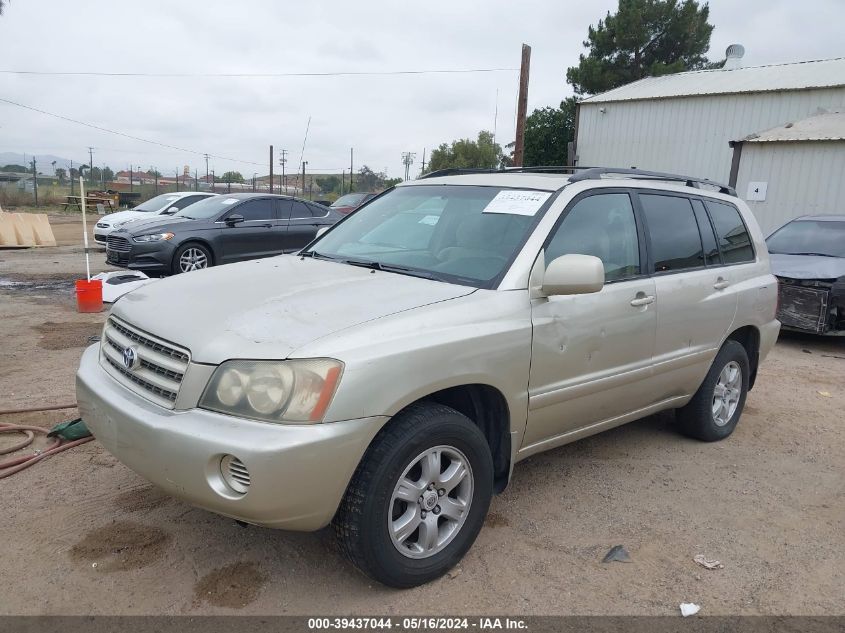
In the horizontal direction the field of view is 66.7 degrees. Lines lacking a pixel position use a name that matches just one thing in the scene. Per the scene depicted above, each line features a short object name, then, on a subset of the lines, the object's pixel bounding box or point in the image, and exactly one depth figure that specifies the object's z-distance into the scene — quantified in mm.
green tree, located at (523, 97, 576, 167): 25344
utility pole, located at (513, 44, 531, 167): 16750
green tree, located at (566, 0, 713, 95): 28906
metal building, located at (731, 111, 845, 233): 13719
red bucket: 8031
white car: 14859
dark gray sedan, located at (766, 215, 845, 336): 7328
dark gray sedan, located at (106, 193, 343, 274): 9922
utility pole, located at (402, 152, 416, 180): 61200
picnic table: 29000
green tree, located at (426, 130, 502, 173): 48106
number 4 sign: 14766
